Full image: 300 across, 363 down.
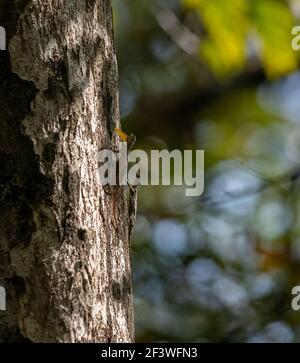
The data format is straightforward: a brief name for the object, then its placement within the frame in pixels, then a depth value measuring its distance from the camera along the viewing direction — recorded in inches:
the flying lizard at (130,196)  143.6
